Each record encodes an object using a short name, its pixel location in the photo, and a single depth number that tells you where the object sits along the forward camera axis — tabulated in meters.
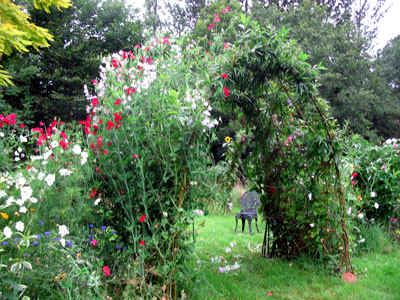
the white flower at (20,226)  1.78
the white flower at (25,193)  1.90
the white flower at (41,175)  2.19
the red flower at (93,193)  2.49
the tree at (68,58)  12.12
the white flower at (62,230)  1.88
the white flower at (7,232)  1.70
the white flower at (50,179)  2.04
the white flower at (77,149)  2.30
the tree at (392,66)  20.52
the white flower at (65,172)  2.21
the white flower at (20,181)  1.97
